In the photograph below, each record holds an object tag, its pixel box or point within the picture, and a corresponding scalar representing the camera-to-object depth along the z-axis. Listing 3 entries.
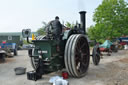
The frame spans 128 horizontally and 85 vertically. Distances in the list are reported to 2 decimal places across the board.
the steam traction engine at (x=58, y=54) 3.90
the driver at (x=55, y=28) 4.35
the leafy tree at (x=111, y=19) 15.22
